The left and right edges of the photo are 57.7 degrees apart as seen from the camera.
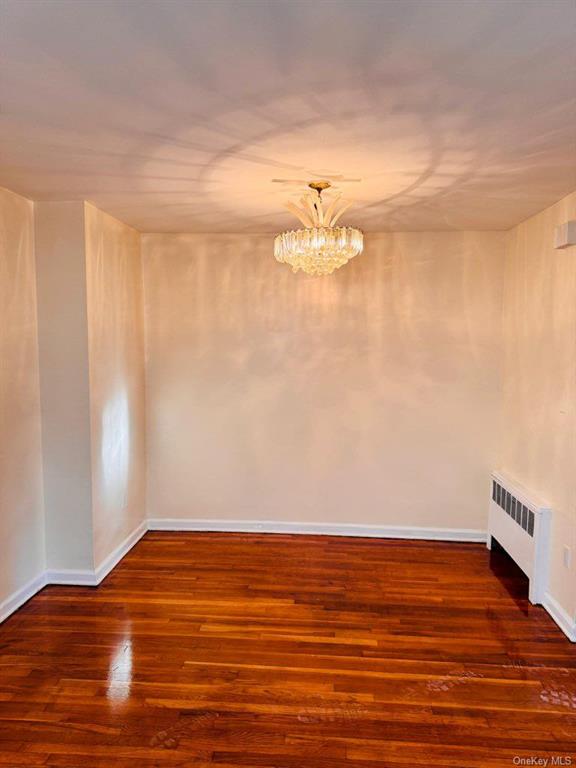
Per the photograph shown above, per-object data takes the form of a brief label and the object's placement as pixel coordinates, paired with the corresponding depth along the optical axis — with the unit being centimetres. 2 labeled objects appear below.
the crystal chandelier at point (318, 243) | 272
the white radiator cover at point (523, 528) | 316
